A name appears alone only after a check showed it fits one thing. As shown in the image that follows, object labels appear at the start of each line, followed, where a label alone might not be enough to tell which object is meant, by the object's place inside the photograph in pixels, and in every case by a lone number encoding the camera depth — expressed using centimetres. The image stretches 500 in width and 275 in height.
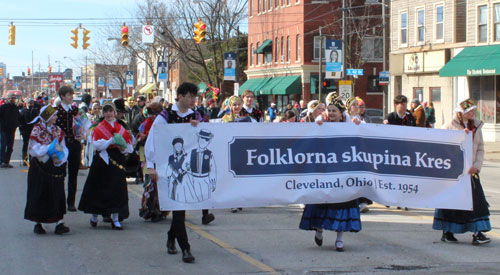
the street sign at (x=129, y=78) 5428
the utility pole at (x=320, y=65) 4264
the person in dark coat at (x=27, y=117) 2005
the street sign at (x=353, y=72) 3492
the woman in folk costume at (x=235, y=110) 1181
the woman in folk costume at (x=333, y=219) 825
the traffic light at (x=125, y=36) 3182
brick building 5081
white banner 795
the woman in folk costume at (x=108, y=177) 996
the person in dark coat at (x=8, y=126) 2009
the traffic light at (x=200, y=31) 2888
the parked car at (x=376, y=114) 4035
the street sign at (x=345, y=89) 3189
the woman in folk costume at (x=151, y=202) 1062
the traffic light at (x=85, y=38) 3703
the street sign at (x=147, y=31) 3772
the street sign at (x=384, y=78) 3852
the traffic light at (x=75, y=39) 3638
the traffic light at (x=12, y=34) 3850
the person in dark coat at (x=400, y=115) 1187
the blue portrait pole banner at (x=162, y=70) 3962
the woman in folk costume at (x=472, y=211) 879
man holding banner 773
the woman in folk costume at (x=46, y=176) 949
